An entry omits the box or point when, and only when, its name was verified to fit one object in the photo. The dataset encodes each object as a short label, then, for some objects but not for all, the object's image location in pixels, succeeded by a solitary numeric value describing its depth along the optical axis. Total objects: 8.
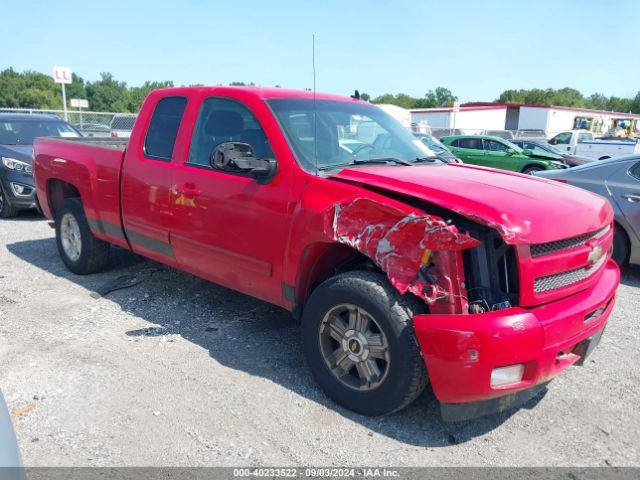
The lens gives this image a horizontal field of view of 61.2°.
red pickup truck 2.78
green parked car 14.94
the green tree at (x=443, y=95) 117.81
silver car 5.89
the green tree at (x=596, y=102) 123.82
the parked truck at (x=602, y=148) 18.94
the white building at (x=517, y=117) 43.64
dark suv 8.75
